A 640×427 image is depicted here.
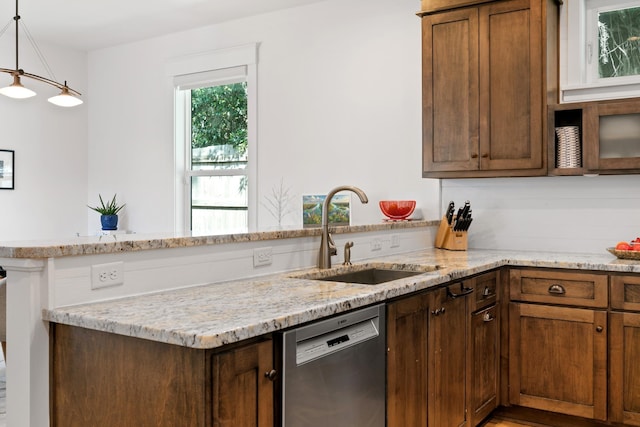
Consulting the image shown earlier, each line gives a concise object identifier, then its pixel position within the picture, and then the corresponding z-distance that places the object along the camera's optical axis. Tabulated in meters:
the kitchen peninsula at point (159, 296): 1.53
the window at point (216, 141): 4.92
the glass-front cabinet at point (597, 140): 3.15
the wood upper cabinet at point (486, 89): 3.32
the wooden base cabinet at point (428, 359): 2.17
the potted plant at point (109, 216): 5.53
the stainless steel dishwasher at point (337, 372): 1.64
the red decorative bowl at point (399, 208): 3.82
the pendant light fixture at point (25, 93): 3.69
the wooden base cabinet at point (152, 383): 1.41
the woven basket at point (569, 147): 3.28
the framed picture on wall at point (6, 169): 5.26
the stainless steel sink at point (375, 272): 2.74
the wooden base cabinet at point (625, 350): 2.82
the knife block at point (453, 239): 3.68
